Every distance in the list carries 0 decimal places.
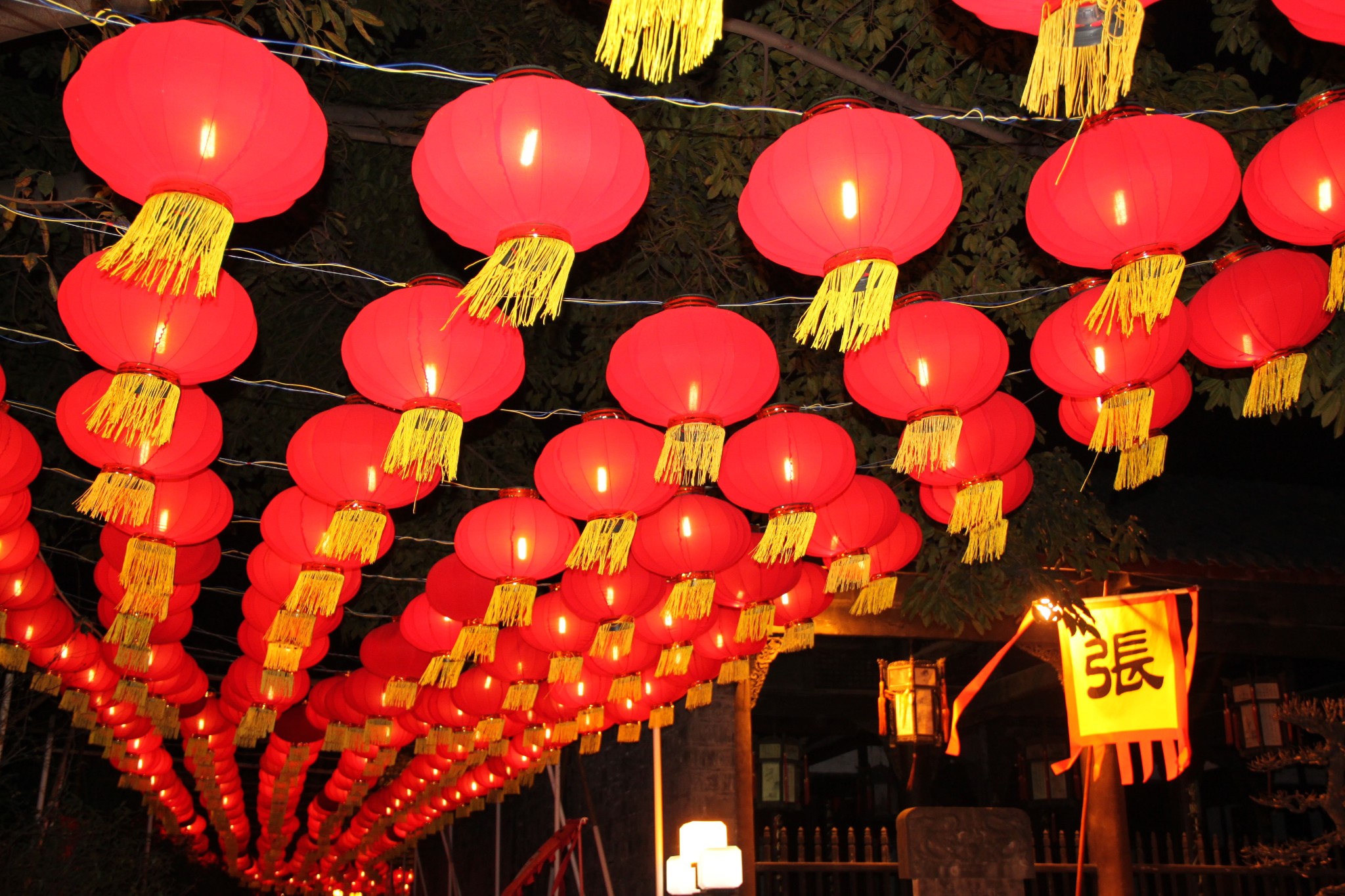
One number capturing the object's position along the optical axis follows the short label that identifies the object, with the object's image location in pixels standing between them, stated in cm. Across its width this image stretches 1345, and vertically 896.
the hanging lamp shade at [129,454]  401
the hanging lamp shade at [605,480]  438
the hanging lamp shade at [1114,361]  380
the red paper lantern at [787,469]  431
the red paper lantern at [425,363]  358
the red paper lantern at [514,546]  496
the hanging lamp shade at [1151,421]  414
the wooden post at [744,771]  910
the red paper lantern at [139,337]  342
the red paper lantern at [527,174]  276
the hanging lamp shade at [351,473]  436
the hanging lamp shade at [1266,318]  371
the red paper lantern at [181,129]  257
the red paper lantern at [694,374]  377
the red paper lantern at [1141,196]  307
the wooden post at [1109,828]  762
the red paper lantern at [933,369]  378
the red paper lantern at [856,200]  289
